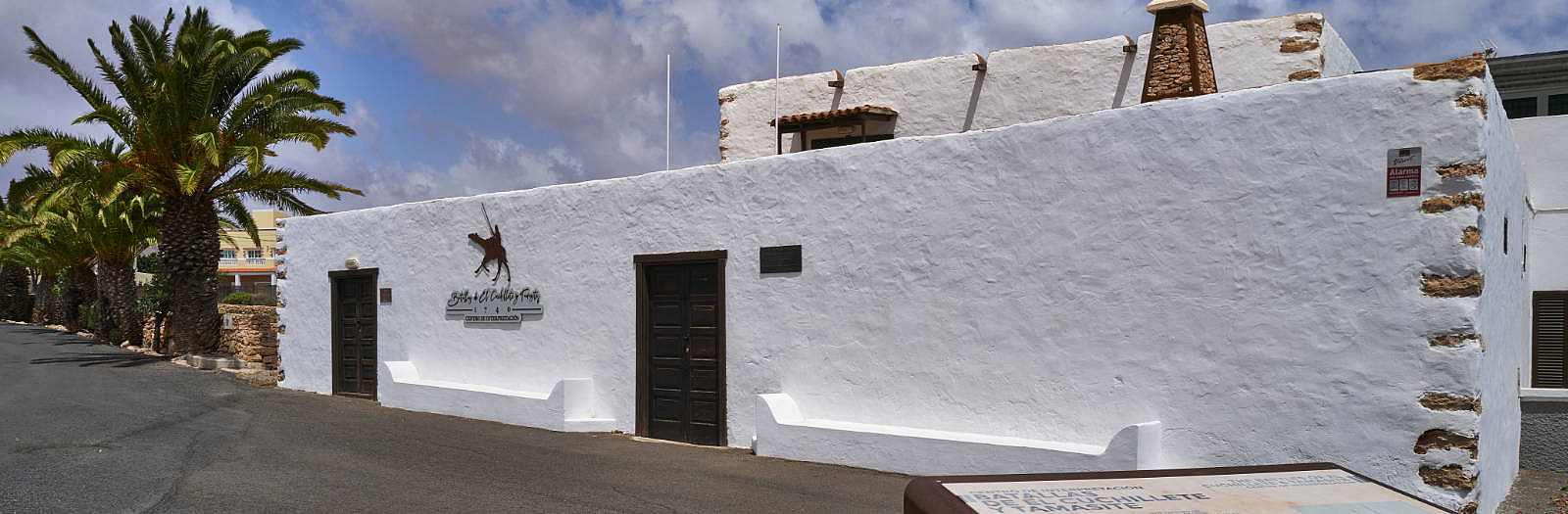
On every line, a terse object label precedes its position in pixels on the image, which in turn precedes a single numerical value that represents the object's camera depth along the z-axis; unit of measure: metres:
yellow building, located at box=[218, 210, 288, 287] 54.81
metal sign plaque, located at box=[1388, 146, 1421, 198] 5.86
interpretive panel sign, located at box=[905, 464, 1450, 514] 3.18
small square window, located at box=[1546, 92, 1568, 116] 12.94
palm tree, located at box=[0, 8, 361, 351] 16.88
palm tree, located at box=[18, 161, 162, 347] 22.00
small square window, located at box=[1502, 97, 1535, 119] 13.14
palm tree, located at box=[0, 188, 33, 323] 41.91
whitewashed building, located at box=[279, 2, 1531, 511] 5.91
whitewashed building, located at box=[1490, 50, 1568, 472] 10.17
